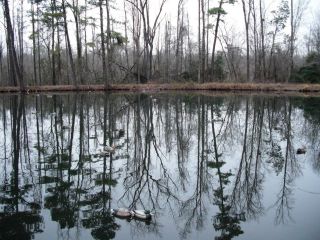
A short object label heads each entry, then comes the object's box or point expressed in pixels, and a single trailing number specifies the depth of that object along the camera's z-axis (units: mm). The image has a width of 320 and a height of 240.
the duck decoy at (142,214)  3878
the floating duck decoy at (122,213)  3912
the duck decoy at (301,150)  7168
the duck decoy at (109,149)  6988
